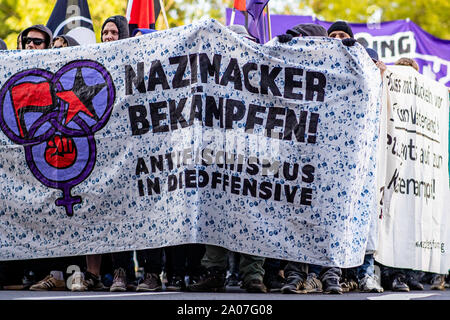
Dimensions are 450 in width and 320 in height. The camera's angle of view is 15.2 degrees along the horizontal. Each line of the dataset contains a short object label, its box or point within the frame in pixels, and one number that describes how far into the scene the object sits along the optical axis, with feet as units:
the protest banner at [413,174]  51.37
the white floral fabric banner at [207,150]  45.44
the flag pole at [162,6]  61.05
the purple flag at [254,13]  58.31
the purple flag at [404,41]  84.71
